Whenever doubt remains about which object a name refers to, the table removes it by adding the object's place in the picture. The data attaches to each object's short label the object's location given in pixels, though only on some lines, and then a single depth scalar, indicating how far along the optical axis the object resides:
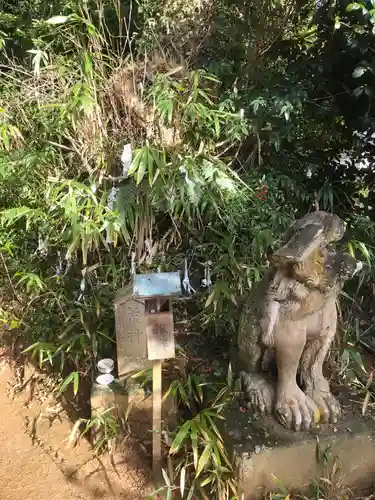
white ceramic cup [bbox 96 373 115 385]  2.79
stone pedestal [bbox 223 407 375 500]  2.15
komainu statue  2.01
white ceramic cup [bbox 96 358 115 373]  2.87
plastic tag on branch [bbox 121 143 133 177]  2.78
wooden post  2.27
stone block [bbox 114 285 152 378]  2.80
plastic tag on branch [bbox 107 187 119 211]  2.94
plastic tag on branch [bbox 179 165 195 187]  2.89
